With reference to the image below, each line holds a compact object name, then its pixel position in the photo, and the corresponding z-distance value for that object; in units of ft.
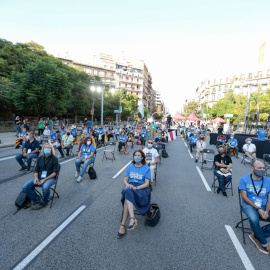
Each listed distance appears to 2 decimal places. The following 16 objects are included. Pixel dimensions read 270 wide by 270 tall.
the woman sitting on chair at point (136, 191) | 11.62
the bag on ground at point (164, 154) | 36.57
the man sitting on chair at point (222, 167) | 18.33
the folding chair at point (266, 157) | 27.27
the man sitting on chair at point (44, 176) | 13.83
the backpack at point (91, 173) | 21.29
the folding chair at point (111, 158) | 32.49
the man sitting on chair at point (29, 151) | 22.56
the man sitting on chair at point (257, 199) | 10.48
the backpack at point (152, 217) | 12.13
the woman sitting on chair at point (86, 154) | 21.38
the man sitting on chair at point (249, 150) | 32.80
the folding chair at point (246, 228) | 12.09
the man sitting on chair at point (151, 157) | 20.34
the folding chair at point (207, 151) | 28.41
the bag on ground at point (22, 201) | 13.57
